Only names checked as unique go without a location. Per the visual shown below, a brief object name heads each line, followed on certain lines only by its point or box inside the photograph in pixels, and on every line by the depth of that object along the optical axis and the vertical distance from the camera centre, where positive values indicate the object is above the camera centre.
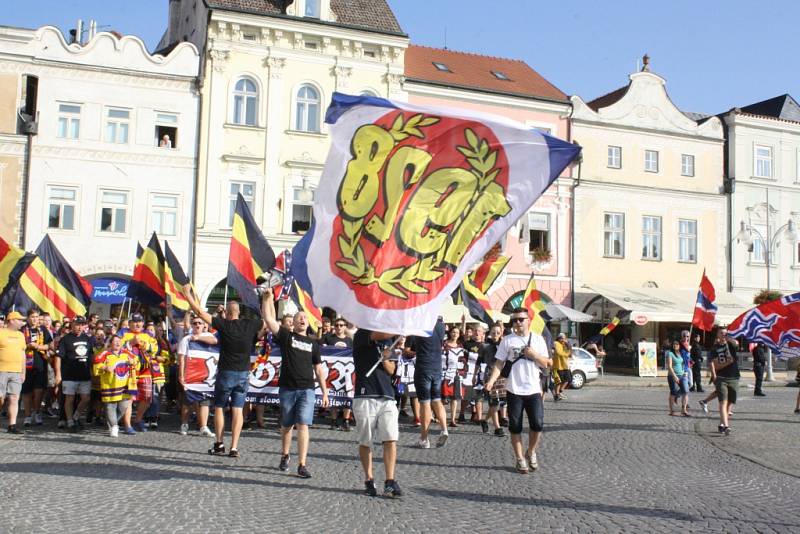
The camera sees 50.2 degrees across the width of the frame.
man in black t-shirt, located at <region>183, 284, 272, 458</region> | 10.27 -0.58
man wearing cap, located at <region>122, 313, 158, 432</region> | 12.98 -0.66
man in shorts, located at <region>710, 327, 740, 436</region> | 13.91 -0.65
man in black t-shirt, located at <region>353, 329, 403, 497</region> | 8.31 -0.75
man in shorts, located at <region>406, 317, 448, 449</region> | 11.61 -0.75
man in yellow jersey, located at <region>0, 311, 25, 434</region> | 12.41 -0.75
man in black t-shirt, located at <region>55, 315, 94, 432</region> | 13.16 -0.87
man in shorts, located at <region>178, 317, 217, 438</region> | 12.34 -1.21
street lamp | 30.48 +3.80
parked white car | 25.62 -1.12
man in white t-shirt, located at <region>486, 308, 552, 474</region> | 9.79 -0.63
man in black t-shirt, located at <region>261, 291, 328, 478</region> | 9.24 -0.66
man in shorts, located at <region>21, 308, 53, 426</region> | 13.58 -0.88
